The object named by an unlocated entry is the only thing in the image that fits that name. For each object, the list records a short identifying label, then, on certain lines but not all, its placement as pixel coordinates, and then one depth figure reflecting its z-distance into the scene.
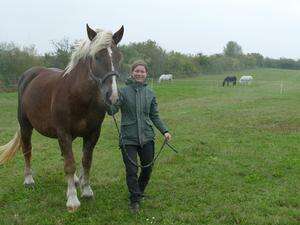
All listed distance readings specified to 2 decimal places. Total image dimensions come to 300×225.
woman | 5.82
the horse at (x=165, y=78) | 51.81
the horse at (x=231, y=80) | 50.22
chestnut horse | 5.44
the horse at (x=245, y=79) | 54.38
